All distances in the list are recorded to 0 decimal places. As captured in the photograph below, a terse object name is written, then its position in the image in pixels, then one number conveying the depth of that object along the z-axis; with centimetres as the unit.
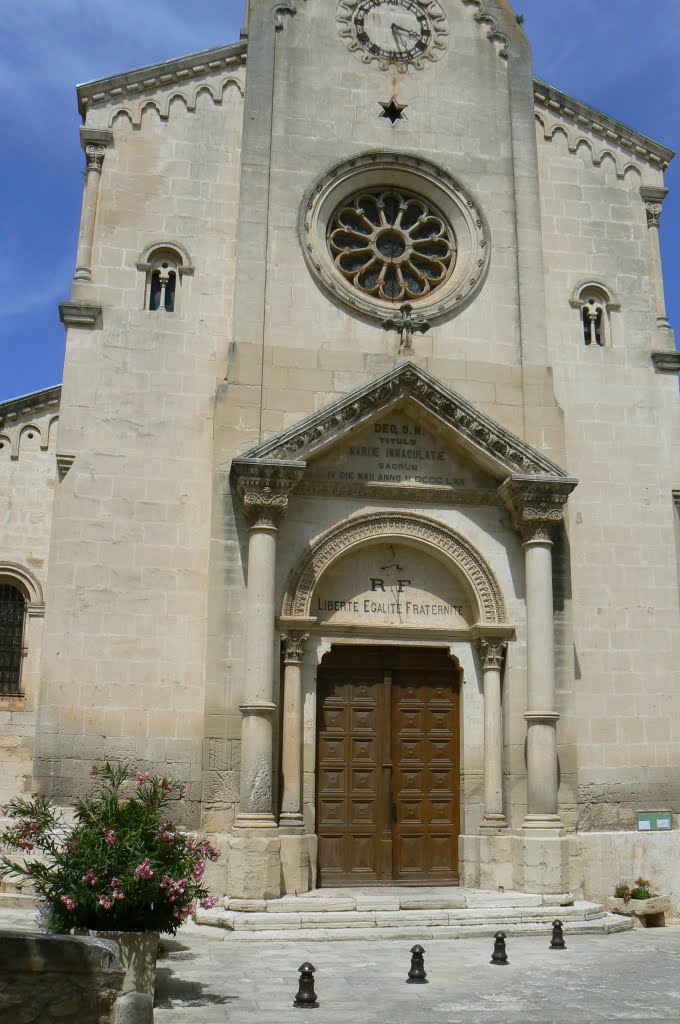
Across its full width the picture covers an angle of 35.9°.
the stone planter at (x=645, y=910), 1592
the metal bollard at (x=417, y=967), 1073
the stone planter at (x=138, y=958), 940
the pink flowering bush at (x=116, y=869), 959
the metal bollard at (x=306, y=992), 961
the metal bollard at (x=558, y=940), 1288
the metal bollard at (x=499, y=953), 1179
